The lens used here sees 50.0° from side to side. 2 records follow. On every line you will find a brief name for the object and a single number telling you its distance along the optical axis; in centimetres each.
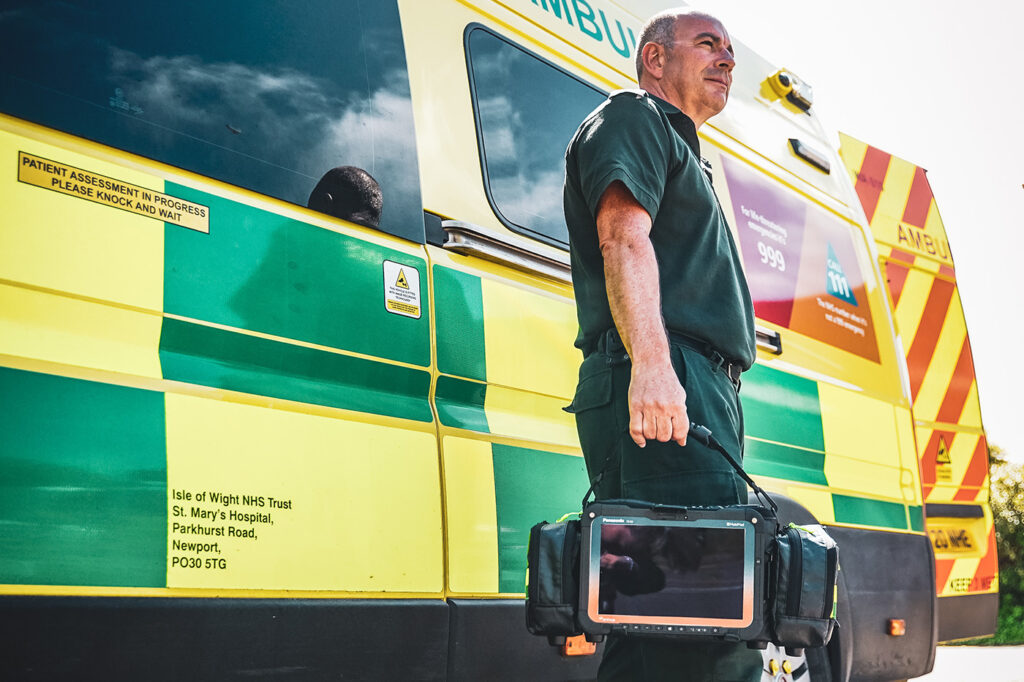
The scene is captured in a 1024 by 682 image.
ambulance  158
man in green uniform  184
